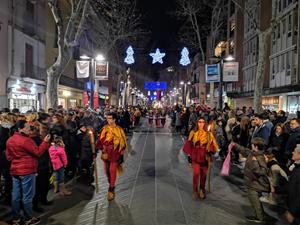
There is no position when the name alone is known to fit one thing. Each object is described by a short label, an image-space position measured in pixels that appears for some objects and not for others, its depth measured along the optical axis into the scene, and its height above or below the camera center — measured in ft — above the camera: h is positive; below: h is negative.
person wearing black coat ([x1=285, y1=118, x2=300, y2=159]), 16.62 -1.98
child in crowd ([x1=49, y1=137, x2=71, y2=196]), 16.31 -3.51
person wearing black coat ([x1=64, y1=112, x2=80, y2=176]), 19.19 -3.23
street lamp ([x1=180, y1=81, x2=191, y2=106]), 123.91 +8.83
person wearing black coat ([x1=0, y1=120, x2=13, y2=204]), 15.30 -3.70
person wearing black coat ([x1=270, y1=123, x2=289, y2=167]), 18.42 -2.47
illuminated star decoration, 66.60 +14.66
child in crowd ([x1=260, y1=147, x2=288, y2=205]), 15.40 -4.37
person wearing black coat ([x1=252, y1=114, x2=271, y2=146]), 20.00 -1.77
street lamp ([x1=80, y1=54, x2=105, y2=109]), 52.60 +7.90
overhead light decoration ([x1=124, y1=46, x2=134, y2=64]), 64.63 +13.94
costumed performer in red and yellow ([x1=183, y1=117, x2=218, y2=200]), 16.05 -2.79
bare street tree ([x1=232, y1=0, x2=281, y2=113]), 39.92 +8.51
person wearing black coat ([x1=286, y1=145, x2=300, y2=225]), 8.81 -3.20
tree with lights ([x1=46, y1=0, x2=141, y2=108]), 37.86 +22.55
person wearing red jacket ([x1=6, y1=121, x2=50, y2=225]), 12.27 -3.01
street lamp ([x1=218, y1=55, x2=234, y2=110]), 51.25 +7.46
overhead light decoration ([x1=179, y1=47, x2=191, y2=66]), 67.52 +14.71
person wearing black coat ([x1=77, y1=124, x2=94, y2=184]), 19.68 -3.60
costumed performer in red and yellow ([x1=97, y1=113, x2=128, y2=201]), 16.11 -2.72
